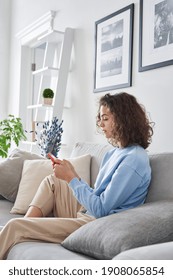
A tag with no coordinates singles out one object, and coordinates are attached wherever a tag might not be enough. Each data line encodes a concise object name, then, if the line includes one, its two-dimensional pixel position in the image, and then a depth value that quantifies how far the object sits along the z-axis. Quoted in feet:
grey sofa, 4.74
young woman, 5.72
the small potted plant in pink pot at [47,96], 11.96
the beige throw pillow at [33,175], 8.43
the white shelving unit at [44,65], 11.73
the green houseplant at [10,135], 12.97
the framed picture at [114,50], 9.31
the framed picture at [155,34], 8.03
